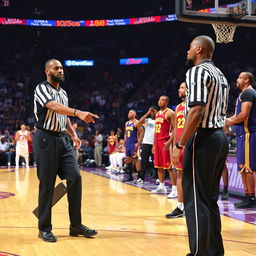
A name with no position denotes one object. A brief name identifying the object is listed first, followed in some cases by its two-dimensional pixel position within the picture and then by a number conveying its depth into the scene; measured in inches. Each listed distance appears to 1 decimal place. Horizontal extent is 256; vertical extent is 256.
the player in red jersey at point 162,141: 357.7
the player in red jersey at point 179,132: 268.2
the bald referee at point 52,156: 206.4
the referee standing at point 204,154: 146.7
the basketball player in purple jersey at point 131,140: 475.8
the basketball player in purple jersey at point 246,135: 293.0
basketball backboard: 252.7
